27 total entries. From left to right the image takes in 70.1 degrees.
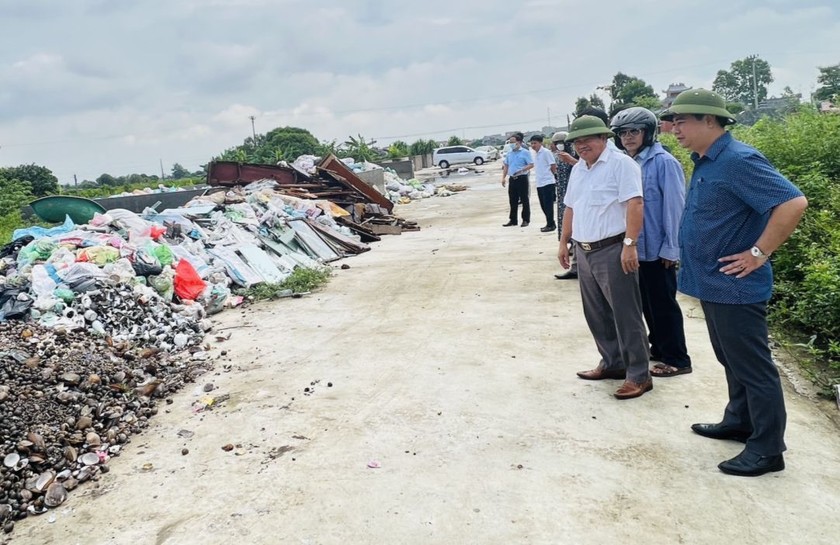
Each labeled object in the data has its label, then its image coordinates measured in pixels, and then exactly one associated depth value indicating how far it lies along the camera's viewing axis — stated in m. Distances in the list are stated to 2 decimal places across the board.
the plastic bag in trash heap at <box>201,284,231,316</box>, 7.01
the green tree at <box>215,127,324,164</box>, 29.09
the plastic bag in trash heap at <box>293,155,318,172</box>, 16.99
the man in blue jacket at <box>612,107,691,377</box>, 3.97
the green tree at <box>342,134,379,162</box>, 31.69
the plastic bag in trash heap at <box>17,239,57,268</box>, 6.98
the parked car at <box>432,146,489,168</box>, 39.50
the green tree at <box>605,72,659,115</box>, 53.07
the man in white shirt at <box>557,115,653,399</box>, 3.62
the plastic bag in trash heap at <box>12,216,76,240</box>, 7.87
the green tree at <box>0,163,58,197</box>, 24.98
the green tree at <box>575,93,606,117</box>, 46.72
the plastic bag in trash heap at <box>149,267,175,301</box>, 6.80
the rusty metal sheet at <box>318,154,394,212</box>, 14.09
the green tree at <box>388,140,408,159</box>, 38.90
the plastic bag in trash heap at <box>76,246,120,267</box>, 6.88
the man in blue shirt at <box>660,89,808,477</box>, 2.70
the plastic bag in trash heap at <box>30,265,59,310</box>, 5.83
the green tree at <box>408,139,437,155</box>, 43.52
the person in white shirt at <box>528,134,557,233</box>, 9.84
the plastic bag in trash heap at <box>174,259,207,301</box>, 7.02
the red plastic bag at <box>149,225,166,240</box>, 8.16
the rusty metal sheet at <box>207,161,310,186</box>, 14.15
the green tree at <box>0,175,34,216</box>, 17.41
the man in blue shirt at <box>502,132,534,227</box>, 10.88
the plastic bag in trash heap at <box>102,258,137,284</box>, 6.58
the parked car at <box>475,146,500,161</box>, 43.59
